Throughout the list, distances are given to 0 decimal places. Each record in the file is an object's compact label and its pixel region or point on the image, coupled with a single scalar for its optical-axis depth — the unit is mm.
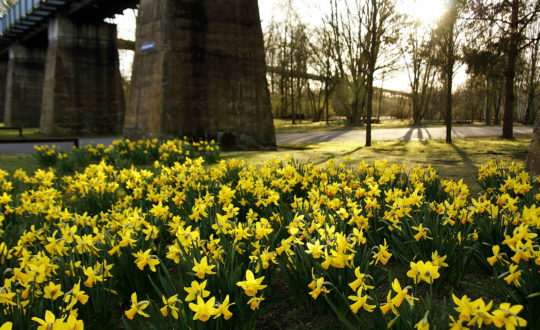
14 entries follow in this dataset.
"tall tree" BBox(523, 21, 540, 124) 29766
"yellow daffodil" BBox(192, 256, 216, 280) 1561
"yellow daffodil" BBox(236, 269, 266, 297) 1416
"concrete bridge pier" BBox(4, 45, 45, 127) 24656
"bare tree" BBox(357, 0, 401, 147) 11953
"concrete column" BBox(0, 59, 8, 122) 33281
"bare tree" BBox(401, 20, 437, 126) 17016
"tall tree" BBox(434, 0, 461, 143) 12820
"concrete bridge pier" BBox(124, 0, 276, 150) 9320
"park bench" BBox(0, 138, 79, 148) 8061
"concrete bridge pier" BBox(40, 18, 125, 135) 17984
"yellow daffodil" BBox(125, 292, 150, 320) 1387
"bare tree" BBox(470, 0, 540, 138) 12219
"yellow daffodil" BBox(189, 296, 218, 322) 1262
